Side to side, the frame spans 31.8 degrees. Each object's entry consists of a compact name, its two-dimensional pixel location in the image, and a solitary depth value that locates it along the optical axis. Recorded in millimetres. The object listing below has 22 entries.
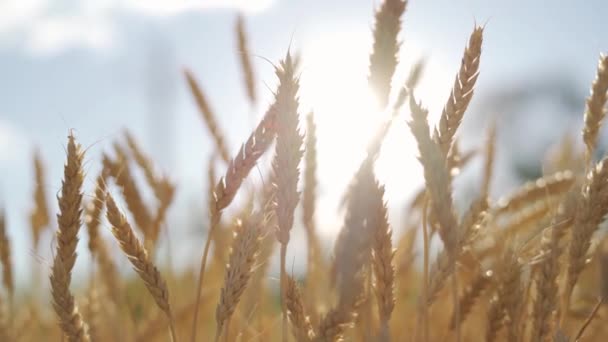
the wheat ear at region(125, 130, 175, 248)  752
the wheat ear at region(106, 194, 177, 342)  544
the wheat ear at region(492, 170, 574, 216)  805
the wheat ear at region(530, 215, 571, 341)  562
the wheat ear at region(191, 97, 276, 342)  538
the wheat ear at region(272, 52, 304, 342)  511
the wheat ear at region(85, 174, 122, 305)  664
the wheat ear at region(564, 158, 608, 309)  554
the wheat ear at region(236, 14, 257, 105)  861
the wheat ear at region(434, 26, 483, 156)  545
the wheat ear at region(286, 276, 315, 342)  542
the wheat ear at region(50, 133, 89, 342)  530
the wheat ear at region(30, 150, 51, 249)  830
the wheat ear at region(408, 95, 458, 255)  508
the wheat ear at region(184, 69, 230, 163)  850
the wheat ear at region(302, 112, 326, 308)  717
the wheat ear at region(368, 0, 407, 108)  520
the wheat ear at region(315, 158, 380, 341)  449
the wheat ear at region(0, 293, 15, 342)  734
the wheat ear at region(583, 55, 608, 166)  596
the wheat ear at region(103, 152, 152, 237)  696
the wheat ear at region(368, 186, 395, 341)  530
